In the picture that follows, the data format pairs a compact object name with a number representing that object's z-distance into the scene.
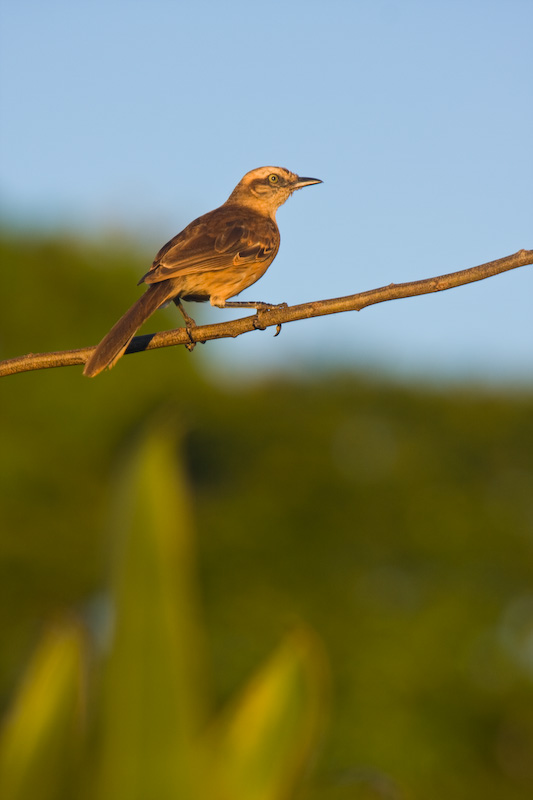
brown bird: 12.36
